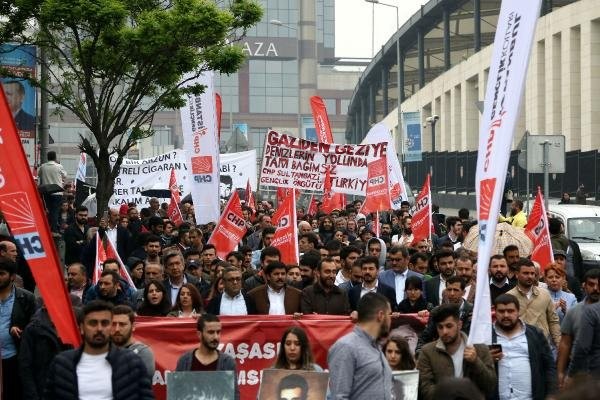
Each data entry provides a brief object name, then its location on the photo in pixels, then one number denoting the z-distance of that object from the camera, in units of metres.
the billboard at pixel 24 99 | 25.52
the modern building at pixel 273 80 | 120.24
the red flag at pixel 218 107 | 24.04
